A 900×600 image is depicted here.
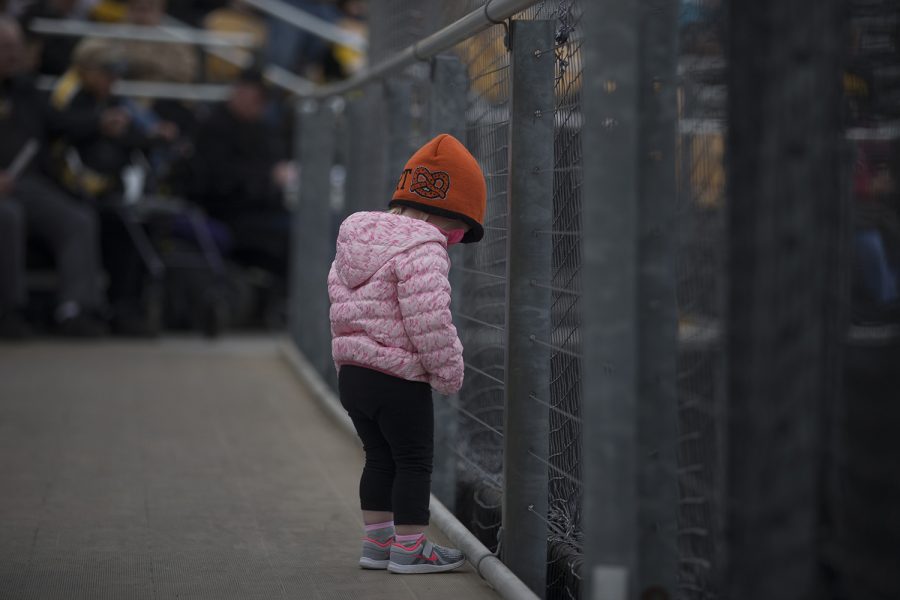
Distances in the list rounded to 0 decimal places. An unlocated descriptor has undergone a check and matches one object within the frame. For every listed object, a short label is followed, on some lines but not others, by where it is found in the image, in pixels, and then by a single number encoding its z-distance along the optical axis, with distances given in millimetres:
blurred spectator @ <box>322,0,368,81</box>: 27297
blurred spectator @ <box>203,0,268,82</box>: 28153
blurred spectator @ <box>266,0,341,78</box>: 26891
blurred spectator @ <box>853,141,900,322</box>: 4770
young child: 7590
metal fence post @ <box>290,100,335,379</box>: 16031
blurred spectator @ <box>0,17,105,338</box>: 19156
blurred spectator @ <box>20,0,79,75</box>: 22812
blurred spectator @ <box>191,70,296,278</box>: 21641
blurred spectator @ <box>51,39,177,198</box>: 19906
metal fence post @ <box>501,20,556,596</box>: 7488
